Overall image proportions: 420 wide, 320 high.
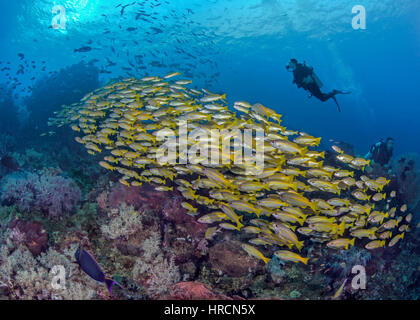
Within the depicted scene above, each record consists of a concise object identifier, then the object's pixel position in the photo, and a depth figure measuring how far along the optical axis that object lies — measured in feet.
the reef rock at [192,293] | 12.36
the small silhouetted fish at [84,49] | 47.30
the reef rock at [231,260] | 17.19
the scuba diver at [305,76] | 34.32
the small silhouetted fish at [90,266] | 10.69
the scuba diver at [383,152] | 31.30
